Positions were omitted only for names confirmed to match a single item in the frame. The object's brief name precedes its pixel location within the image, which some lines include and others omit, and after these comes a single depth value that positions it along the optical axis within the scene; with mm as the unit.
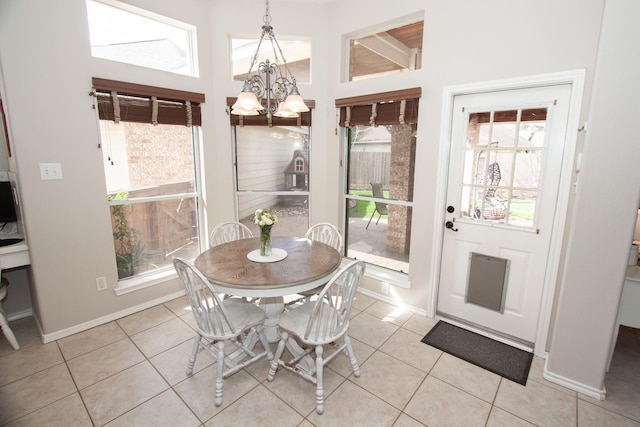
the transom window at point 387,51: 2867
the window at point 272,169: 3557
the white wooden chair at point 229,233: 3024
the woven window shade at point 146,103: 2535
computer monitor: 2507
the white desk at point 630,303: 1969
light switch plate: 2316
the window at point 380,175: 2906
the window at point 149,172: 2691
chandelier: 1915
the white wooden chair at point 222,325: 1813
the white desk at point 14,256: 2266
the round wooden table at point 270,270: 1888
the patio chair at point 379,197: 3295
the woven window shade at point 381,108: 2729
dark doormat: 2199
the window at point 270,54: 3320
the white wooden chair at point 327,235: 2976
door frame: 2062
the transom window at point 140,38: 2562
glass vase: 2275
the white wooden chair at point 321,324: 1825
